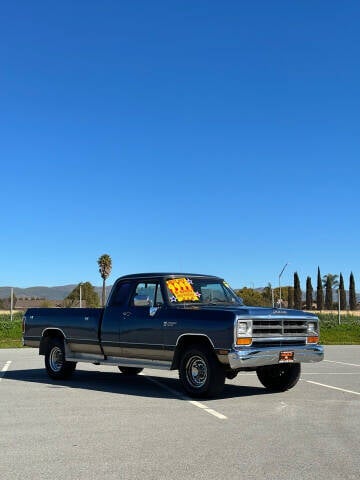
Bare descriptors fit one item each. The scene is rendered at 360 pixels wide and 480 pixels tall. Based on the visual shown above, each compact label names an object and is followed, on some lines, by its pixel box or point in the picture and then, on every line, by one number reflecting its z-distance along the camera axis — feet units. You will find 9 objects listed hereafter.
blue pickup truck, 34.73
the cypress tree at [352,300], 223.71
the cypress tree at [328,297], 266.16
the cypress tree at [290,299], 222.22
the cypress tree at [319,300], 251.97
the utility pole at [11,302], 106.83
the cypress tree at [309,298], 280.92
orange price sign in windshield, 39.08
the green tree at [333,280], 399.18
